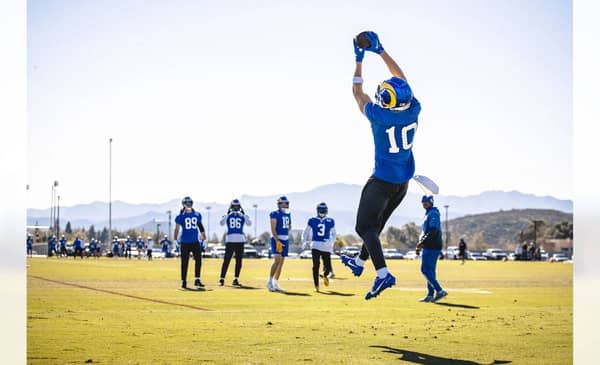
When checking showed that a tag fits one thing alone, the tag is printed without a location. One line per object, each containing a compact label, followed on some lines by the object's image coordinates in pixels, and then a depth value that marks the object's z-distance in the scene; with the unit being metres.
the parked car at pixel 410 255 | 75.05
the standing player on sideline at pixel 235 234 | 21.03
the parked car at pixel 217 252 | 75.06
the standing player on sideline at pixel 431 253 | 14.98
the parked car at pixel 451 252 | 82.31
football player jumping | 7.91
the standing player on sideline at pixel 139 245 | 54.81
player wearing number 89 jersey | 20.28
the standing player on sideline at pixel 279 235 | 18.92
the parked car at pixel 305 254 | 68.97
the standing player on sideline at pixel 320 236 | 19.03
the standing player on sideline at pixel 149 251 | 52.53
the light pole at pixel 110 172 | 63.69
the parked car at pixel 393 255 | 75.53
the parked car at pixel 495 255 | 80.06
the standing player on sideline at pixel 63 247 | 56.22
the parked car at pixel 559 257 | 66.44
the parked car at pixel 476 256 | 79.03
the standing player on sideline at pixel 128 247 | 55.97
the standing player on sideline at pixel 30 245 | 51.83
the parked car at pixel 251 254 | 71.18
